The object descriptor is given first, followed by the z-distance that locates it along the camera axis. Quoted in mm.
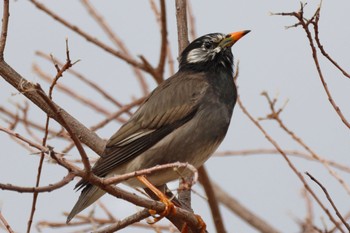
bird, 9781
